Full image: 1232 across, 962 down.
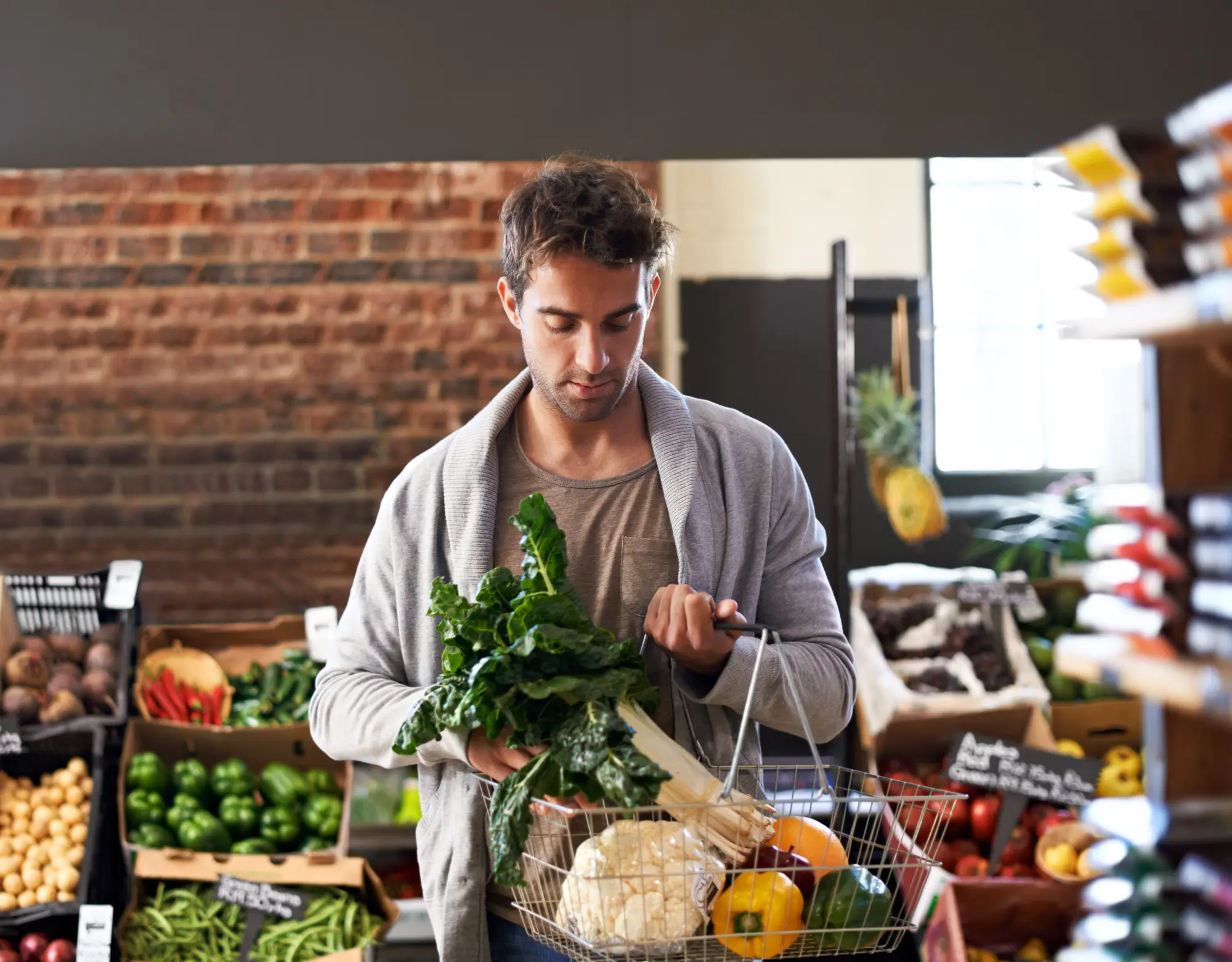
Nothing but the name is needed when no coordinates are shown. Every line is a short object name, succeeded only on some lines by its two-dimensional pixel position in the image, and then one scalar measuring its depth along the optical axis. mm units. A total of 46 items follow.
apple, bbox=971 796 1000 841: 3270
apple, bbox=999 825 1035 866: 3168
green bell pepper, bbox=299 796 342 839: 3361
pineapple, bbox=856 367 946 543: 3975
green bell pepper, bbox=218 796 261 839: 3340
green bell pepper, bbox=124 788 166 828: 3285
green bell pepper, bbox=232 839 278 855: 3248
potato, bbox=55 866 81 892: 3172
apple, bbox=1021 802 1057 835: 3262
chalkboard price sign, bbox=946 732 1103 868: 2980
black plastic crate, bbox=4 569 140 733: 3502
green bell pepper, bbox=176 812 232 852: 3221
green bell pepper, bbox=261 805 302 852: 3350
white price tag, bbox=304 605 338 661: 3553
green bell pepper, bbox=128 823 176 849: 3240
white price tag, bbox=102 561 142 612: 3498
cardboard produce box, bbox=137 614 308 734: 3680
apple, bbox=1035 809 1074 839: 3176
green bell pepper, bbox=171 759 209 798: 3383
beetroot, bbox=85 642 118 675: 3479
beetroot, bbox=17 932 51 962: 3137
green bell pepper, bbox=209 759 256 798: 3418
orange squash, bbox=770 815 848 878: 1518
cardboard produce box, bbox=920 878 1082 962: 2805
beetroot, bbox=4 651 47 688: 3408
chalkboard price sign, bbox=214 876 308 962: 3131
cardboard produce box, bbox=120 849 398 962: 3166
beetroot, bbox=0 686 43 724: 3342
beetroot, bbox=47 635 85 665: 3500
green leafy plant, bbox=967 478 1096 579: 3965
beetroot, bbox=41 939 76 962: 3100
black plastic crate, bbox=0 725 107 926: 3127
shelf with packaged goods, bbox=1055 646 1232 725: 1002
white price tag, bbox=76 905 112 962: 3104
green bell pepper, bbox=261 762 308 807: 3412
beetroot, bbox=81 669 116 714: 3447
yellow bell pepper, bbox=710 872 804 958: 1357
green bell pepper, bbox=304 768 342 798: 3480
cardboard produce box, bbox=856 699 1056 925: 3391
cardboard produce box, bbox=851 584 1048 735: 3361
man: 1784
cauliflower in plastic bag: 1349
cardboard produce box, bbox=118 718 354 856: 3447
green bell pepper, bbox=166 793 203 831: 3281
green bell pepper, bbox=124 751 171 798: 3326
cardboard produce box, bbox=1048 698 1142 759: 3504
